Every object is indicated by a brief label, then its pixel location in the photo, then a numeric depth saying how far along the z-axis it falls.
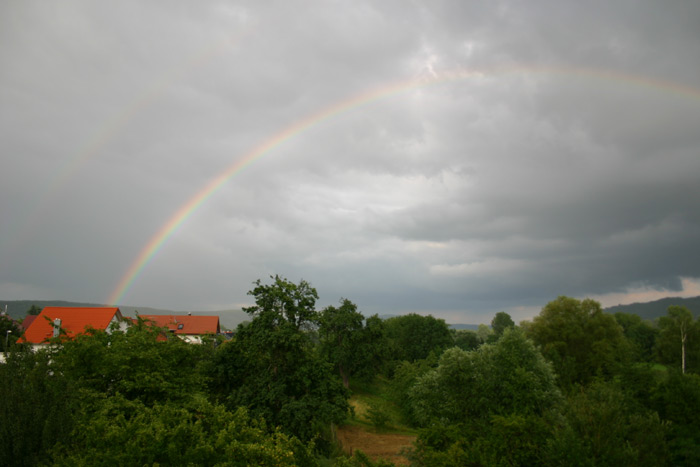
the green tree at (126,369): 22.11
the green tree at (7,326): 74.20
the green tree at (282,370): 26.72
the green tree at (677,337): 76.38
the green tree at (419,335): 81.69
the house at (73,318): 49.56
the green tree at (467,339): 120.08
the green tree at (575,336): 52.69
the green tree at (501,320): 157.71
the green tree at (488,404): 18.05
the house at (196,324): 85.19
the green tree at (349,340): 55.19
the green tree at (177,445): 10.88
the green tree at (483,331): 154.50
